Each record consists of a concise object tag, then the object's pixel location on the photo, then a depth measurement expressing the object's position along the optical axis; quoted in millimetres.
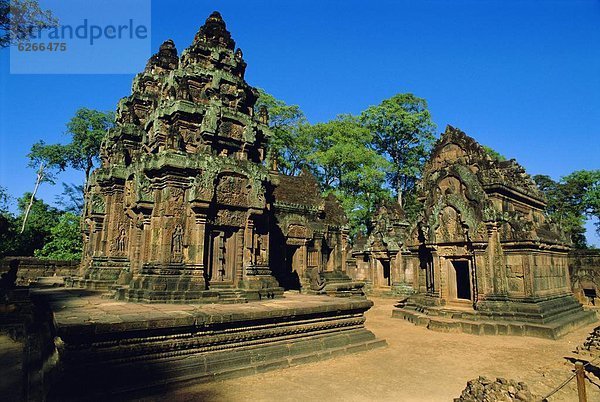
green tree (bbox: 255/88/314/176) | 31266
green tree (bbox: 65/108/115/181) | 34250
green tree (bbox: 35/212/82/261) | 27544
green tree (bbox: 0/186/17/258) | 26806
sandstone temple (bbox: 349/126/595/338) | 11453
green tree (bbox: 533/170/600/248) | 34875
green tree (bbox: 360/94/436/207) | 31516
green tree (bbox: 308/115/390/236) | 28609
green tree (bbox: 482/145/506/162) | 36612
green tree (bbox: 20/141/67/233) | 34531
